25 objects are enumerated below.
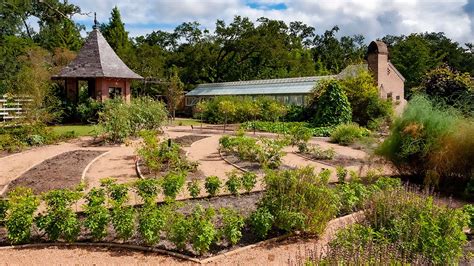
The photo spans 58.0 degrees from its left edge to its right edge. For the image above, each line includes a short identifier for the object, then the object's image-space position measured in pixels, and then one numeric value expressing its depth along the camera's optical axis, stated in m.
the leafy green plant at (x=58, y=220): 5.73
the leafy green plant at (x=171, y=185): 7.30
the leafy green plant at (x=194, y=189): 7.63
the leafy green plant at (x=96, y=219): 5.69
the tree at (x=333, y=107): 21.25
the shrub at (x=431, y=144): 8.65
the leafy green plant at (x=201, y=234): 5.32
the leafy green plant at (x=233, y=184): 7.85
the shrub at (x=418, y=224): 4.73
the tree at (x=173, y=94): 29.65
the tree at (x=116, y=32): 46.50
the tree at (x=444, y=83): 20.72
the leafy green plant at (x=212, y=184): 7.86
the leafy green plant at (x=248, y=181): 7.96
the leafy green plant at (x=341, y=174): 8.78
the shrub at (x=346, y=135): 16.69
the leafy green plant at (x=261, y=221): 5.82
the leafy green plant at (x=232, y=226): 5.62
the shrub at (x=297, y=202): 5.96
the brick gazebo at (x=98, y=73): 24.92
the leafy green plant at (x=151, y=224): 5.51
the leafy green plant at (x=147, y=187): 7.07
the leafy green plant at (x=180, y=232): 5.41
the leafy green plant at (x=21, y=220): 5.72
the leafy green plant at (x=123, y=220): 5.62
